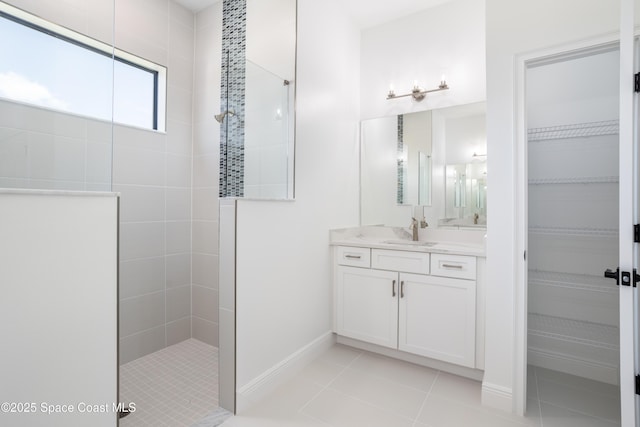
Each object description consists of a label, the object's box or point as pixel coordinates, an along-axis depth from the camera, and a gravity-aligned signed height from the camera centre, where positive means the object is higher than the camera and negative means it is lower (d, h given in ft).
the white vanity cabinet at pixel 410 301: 7.16 -2.26
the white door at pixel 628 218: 4.00 -0.05
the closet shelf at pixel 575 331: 7.25 -2.90
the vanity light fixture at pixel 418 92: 9.30 +3.70
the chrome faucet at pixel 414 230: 9.46 -0.53
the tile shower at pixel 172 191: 7.91 +0.61
